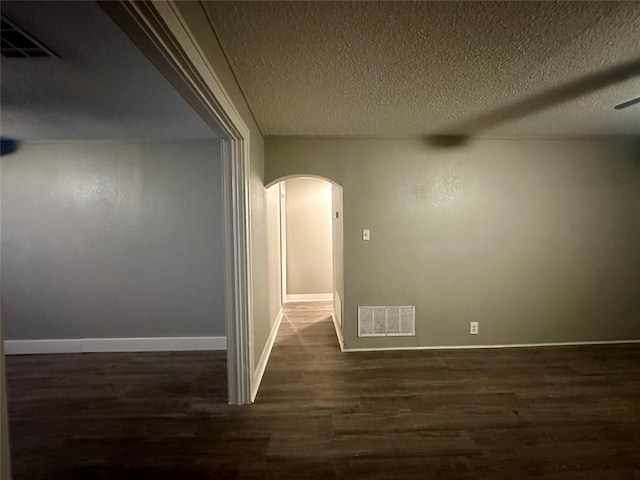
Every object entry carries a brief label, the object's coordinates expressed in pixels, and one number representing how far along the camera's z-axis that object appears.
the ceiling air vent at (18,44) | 1.22
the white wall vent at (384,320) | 2.94
